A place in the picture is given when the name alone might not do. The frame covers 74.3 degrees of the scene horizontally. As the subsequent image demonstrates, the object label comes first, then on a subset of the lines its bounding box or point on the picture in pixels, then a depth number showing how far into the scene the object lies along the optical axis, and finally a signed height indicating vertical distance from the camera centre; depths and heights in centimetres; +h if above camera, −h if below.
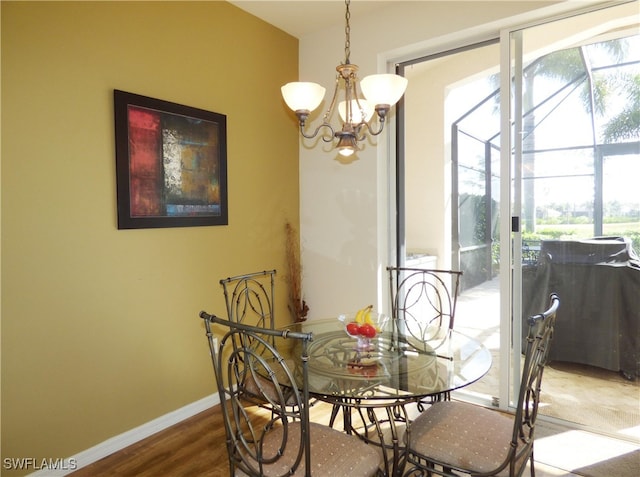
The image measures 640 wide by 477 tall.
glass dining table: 155 -59
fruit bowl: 183 -45
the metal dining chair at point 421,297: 291 -54
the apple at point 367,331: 183 -45
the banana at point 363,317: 193 -41
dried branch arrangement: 360 -41
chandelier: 185 +60
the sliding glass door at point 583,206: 245 +12
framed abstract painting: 243 +42
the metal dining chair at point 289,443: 136 -82
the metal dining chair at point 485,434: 144 -83
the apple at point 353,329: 186 -45
